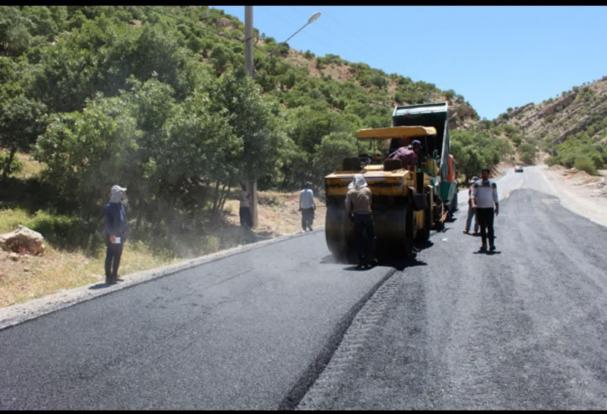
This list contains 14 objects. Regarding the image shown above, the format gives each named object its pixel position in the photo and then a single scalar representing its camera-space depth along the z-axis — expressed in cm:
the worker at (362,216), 962
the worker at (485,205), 1137
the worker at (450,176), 1711
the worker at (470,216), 1440
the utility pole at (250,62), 1797
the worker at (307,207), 1755
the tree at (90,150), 1438
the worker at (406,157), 1122
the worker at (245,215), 1809
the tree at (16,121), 1781
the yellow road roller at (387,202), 1022
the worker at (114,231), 930
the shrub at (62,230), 1336
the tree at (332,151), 2989
